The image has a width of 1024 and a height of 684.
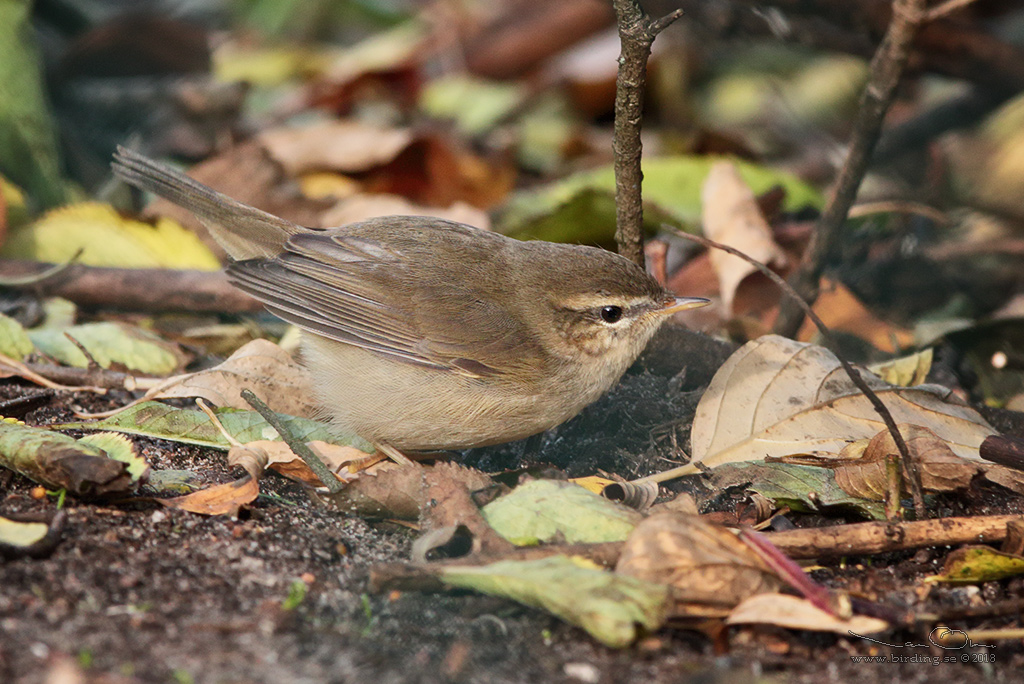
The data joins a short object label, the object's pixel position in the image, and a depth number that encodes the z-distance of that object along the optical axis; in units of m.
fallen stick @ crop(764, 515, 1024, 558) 5.88
